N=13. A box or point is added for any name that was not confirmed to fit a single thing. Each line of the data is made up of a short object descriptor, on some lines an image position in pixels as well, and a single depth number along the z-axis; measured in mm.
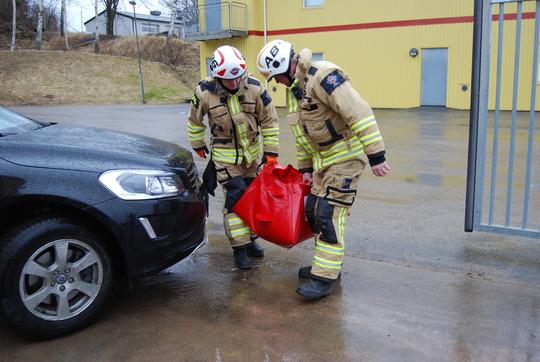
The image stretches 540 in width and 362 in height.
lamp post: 30148
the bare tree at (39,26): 38341
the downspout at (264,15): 24716
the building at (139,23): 58188
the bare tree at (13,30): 37666
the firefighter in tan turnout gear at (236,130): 4344
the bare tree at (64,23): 40922
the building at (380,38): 20656
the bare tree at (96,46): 40047
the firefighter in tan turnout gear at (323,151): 3725
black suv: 3076
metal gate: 4176
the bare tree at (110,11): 43916
